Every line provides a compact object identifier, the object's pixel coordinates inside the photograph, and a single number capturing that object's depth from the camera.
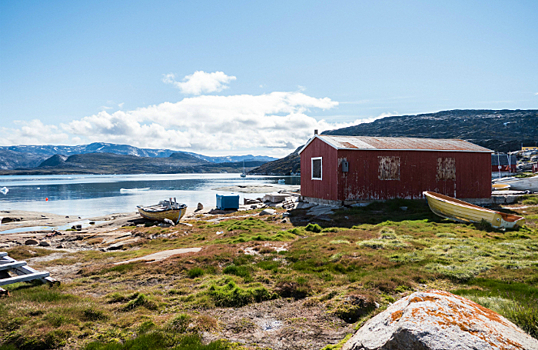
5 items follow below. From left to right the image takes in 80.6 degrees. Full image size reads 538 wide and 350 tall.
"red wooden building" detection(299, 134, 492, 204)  20.53
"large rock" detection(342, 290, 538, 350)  2.82
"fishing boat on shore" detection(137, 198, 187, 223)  23.19
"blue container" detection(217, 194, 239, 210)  28.44
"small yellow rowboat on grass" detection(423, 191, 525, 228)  13.32
